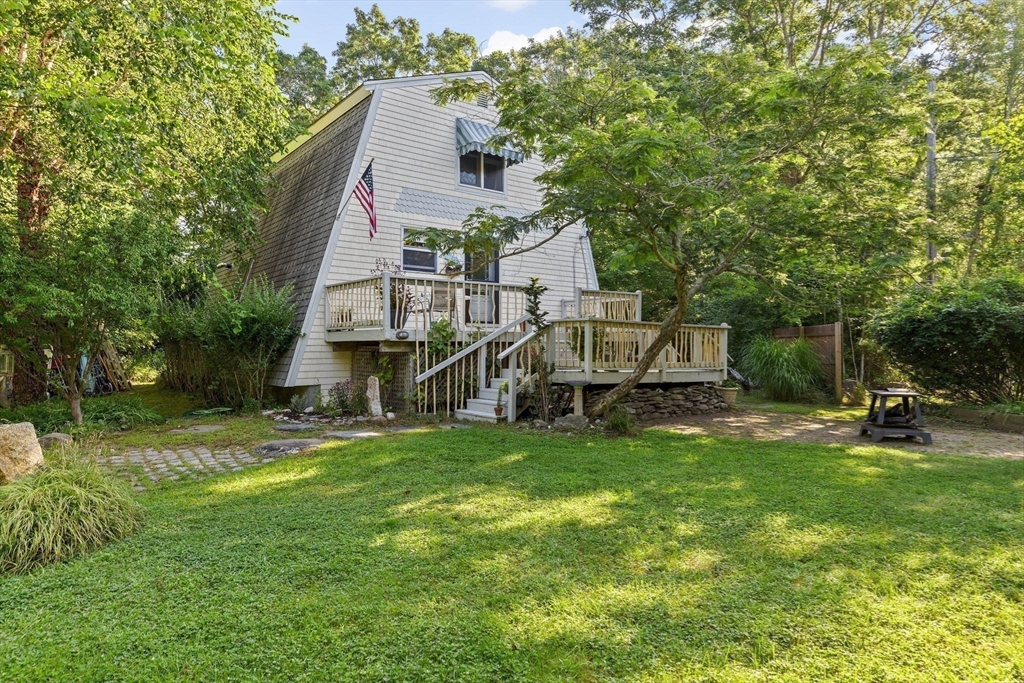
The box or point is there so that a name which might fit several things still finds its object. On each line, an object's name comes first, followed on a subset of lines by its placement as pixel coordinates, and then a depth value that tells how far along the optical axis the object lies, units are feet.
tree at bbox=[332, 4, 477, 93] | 79.71
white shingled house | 29.16
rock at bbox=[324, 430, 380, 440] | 24.02
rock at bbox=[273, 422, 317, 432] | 26.13
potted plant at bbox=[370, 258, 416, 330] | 29.30
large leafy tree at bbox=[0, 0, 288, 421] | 23.53
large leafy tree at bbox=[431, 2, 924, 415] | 21.22
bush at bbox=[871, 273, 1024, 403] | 28.48
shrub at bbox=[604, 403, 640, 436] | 24.86
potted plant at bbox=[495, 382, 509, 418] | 27.30
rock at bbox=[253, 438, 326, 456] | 21.45
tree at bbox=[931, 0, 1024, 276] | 29.48
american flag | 31.35
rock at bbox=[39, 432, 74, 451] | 20.27
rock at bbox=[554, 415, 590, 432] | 25.23
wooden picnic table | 23.39
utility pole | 25.52
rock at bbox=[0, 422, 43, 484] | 13.82
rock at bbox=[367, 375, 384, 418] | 29.17
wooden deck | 27.66
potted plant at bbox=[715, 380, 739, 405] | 34.55
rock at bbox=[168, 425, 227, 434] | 26.21
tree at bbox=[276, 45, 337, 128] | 74.69
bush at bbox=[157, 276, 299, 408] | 30.73
